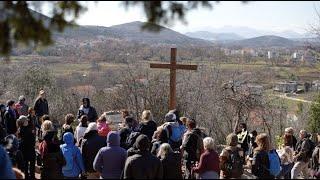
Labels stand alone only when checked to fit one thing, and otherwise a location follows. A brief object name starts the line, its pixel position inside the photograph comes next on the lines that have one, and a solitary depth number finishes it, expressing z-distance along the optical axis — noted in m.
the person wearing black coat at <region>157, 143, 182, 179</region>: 13.19
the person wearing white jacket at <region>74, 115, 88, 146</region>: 16.11
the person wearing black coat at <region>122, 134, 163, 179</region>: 11.24
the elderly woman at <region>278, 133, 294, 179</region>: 15.39
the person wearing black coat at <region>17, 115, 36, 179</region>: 14.56
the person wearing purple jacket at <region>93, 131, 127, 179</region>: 12.22
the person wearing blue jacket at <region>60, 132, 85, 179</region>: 13.53
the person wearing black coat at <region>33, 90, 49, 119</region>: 21.20
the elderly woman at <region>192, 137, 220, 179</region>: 12.13
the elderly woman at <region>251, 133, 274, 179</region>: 13.13
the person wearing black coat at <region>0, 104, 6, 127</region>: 18.74
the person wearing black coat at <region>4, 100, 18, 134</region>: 18.02
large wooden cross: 24.14
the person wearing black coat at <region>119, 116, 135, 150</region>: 15.18
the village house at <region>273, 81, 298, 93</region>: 102.21
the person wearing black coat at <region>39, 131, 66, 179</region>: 13.41
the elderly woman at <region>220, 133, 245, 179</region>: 13.79
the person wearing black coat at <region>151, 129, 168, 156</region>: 14.02
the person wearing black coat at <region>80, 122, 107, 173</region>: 14.02
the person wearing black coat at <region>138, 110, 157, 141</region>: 16.08
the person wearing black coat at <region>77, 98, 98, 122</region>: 19.98
